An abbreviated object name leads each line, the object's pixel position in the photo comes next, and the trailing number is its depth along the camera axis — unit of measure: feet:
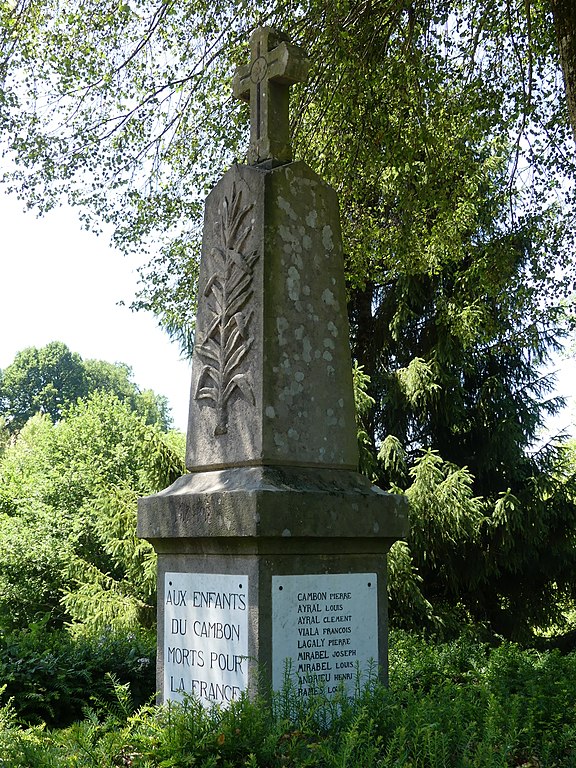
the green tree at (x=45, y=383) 180.86
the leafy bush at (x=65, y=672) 22.29
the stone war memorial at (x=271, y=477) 15.67
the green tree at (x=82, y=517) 41.50
